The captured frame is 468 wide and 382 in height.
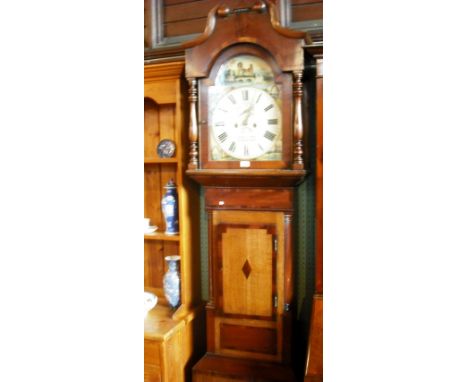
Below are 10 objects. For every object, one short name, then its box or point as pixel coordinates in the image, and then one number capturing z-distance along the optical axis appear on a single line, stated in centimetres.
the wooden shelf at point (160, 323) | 204
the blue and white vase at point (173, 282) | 225
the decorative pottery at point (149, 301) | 217
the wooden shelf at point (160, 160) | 221
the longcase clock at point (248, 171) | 197
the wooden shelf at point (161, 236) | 224
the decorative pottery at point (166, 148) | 232
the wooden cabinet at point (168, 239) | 207
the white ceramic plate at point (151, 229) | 236
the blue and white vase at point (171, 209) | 225
